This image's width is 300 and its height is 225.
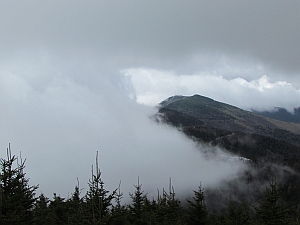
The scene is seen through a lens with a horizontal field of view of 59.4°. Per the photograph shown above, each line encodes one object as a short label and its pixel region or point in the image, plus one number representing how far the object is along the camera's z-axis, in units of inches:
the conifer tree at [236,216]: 1411.0
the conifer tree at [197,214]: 1412.4
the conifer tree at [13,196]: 803.4
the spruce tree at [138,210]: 1551.4
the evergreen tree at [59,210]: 1851.4
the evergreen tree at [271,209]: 1112.2
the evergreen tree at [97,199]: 732.1
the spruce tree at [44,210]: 1322.0
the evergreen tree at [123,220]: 1382.8
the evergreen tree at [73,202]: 2046.0
